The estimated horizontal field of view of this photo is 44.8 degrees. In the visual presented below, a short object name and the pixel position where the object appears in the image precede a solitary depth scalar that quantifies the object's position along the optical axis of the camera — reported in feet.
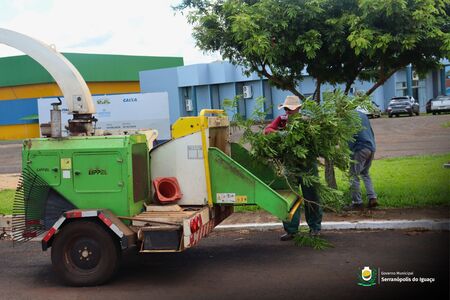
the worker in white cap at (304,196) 22.90
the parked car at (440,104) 123.65
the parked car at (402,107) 127.24
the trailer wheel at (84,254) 19.27
